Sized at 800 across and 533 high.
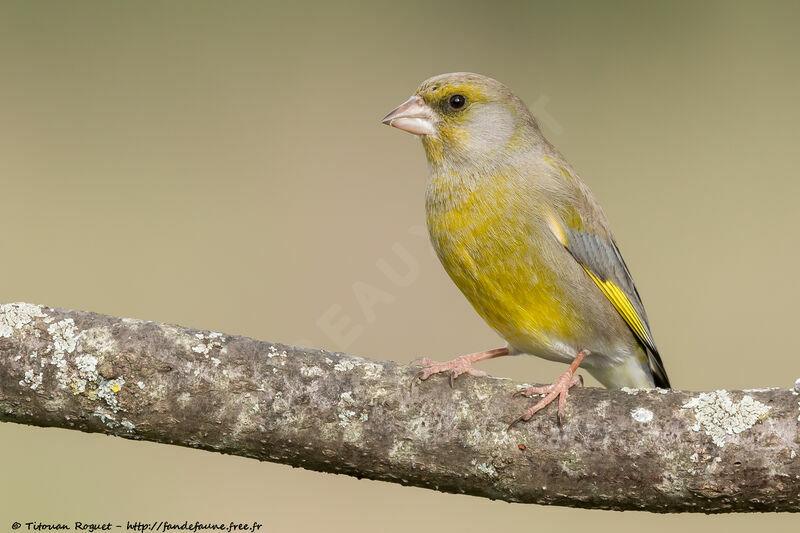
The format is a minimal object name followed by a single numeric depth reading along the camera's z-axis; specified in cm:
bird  519
